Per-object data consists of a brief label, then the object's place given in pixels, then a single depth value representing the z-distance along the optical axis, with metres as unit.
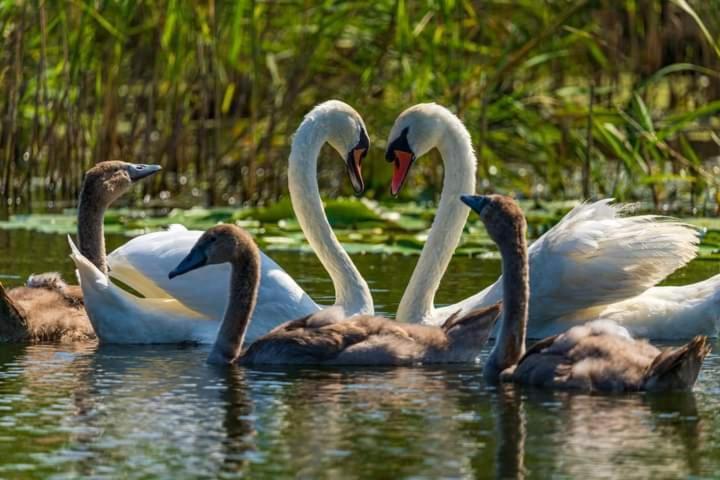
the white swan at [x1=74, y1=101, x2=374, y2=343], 17.55
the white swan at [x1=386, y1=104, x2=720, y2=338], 17.80
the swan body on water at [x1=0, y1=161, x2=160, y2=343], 17.30
